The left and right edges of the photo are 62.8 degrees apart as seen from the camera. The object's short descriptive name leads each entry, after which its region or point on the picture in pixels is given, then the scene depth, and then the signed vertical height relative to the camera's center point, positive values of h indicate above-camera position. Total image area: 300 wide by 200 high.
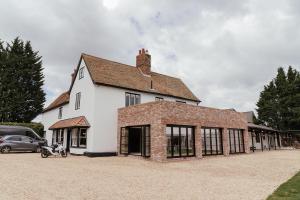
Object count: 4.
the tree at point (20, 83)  40.28 +8.81
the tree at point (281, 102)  45.78 +5.92
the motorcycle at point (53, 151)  19.11 -1.28
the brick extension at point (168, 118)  16.98 +1.19
